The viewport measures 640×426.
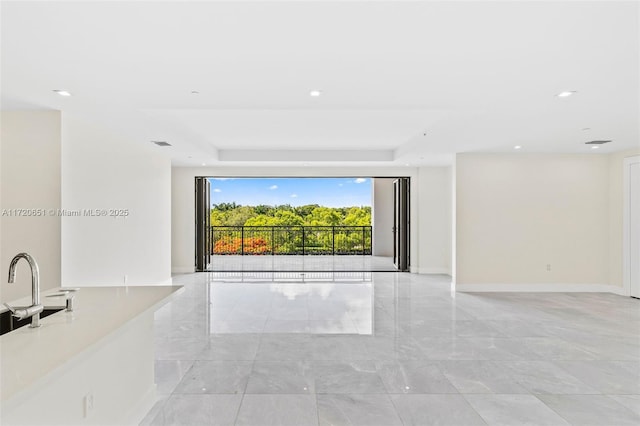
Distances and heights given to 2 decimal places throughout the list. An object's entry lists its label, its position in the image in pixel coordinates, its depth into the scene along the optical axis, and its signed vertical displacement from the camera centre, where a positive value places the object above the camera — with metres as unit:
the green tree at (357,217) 13.95 -0.09
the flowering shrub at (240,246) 12.77 -1.04
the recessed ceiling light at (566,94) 3.38 +1.08
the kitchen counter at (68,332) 1.37 -0.55
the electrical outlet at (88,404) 2.04 -1.02
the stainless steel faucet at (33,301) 1.83 -0.43
